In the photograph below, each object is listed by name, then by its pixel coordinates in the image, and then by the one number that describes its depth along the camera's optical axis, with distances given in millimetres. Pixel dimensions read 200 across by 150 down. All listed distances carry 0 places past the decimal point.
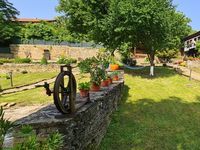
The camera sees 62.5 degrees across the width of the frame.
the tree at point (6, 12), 16531
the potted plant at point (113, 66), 11342
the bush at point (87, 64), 7593
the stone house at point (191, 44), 32005
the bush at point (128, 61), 16811
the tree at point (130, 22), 12427
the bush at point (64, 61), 19048
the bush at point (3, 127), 1984
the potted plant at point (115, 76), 9558
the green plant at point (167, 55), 20031
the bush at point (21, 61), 20064
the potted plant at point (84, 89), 5578
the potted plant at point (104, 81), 7409
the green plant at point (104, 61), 8428
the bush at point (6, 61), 19938
